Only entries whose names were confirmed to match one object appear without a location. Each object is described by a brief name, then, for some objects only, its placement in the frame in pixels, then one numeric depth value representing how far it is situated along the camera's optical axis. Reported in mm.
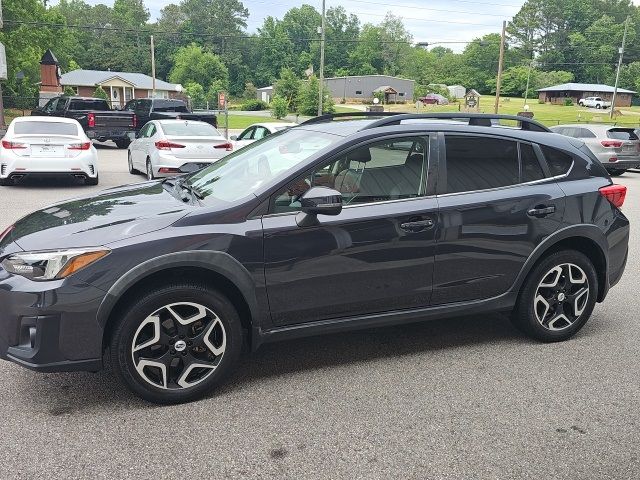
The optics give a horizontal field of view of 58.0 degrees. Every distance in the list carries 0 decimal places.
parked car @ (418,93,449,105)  90750
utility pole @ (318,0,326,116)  33197
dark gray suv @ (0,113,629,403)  3123
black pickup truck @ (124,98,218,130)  22672
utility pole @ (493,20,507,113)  42125
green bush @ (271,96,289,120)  57531
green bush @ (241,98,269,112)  81712
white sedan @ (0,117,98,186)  11156
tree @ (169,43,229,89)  100500
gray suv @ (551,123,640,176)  18250
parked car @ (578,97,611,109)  91938
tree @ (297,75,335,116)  59531
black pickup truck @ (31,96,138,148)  20422
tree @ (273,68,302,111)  63969
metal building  100562
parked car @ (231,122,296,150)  14094
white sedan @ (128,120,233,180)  12039
